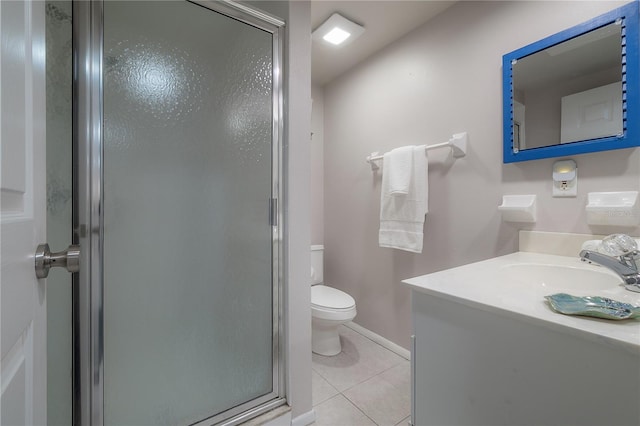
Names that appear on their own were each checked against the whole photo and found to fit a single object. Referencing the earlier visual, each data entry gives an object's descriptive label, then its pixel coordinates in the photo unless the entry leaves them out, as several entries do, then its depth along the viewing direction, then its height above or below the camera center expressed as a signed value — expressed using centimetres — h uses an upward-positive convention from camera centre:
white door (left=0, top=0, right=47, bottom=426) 35 +0
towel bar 153 +40
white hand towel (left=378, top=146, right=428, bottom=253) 170 +2
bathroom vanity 48 -31
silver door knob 48 -9
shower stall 90 +0
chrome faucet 72 -15
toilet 175 -70
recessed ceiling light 171 +125
